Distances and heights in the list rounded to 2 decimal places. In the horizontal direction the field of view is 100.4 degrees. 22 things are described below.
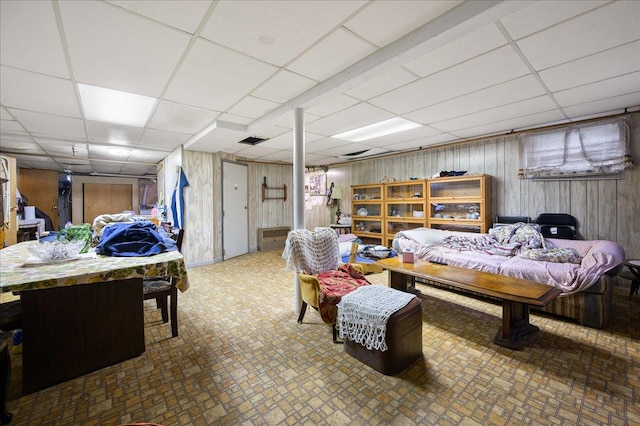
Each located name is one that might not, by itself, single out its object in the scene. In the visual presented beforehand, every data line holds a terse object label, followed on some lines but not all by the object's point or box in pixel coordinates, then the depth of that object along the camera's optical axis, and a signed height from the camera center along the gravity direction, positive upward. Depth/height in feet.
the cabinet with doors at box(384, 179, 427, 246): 17.57 +0.20
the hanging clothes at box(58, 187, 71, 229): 28.51 +0.95
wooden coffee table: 6.94 -2.24
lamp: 22.97 +1.45
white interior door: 18.48 +0.10
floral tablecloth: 5.16 -1.22
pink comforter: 8.40 -2.04
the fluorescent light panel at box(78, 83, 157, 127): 8.66 +3.92
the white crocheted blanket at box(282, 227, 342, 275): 8.76 -1.39
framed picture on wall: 25.26 +2.47
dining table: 5.56 -2.18
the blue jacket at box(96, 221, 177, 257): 7.17 -0.81
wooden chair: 7.75 -2.32
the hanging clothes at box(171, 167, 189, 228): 16.25 +0.83
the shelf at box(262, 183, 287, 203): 22.79 +1.69
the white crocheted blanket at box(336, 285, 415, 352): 5.99 -2.45
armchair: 7.38 -2.04
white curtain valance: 11.26 +2.58
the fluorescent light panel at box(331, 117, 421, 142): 12.55 +4.11
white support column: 9.60 +1.29
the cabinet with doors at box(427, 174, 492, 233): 14.60 +0.31
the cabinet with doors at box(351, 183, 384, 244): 20.02 -0.22
